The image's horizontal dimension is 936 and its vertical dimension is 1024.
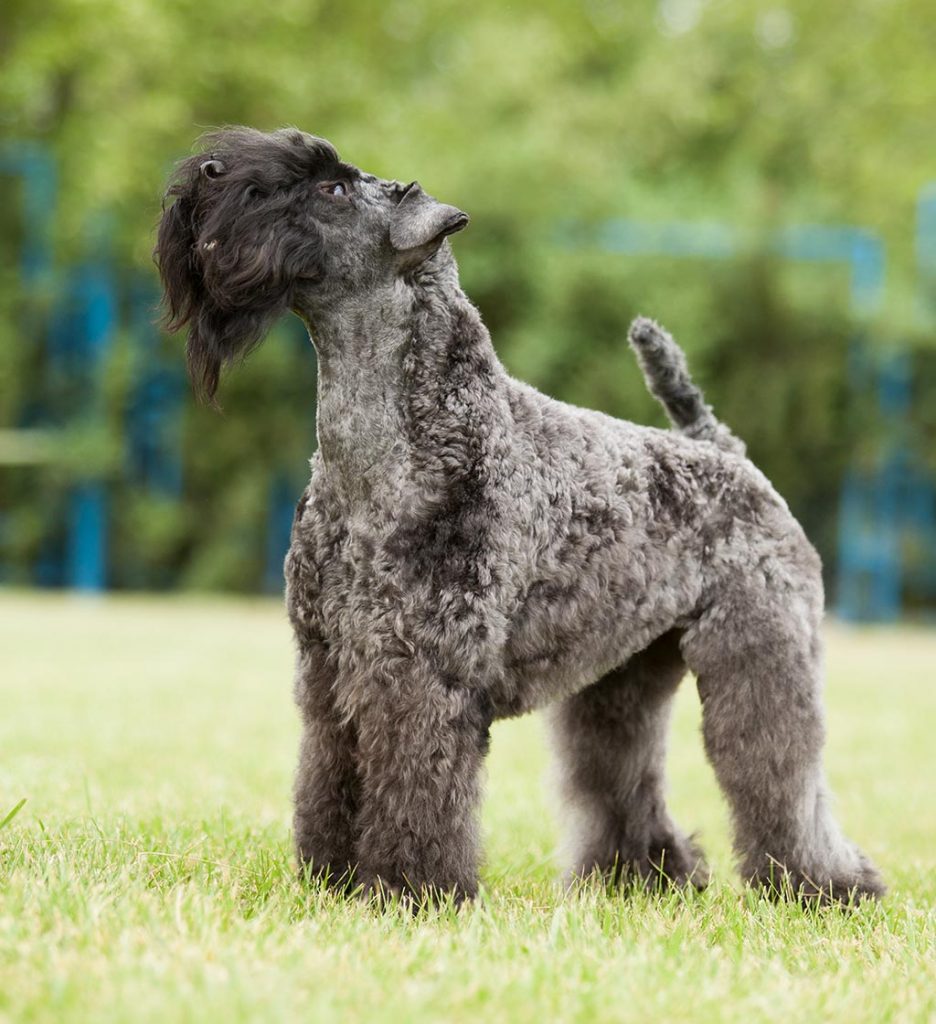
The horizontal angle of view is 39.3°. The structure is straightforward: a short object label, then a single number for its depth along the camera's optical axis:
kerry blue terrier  3.14
